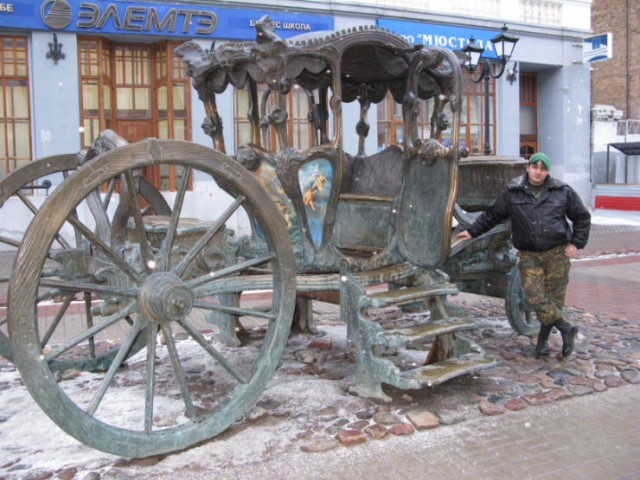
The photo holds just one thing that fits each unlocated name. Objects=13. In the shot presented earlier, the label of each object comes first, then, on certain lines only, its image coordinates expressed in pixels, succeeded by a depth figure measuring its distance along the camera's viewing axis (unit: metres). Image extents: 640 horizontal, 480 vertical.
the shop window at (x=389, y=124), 15.44
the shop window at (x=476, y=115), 16.83
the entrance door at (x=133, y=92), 13.85
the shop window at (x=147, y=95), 13.73
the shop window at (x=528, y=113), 18.38
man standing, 4.92
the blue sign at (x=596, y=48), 17.27
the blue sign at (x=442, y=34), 15.45
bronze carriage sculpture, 3.23
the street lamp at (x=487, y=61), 11.17
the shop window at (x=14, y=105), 12.85
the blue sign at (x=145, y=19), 12.49
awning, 19.31
